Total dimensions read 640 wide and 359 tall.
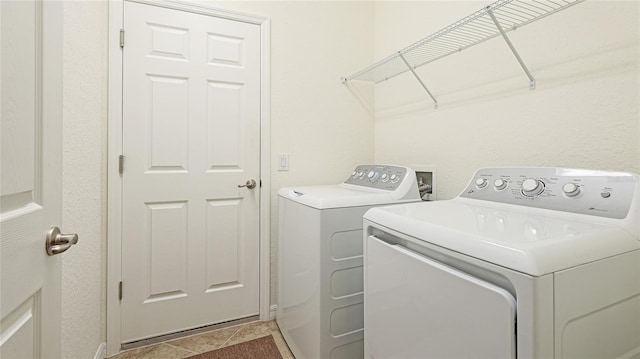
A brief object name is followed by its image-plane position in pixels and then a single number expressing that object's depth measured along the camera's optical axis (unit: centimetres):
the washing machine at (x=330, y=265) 137
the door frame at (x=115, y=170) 164
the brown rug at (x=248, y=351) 166
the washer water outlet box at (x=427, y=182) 177
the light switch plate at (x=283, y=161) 204
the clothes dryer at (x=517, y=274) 60
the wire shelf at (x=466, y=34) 115
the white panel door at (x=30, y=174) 55
